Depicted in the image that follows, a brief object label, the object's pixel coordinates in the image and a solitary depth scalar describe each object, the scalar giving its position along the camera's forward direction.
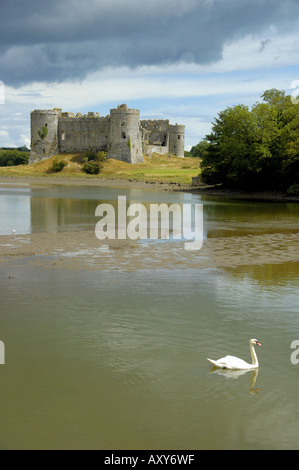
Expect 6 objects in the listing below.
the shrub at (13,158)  108.50
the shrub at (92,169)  76.56
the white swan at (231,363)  8.67
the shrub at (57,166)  78.00
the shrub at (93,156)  80.12
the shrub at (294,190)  46.28
